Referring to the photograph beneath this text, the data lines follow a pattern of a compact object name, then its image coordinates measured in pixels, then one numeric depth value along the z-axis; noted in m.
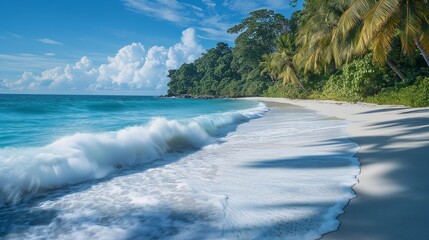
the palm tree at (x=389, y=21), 10.40
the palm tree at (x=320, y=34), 23.12
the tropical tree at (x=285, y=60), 37.56
